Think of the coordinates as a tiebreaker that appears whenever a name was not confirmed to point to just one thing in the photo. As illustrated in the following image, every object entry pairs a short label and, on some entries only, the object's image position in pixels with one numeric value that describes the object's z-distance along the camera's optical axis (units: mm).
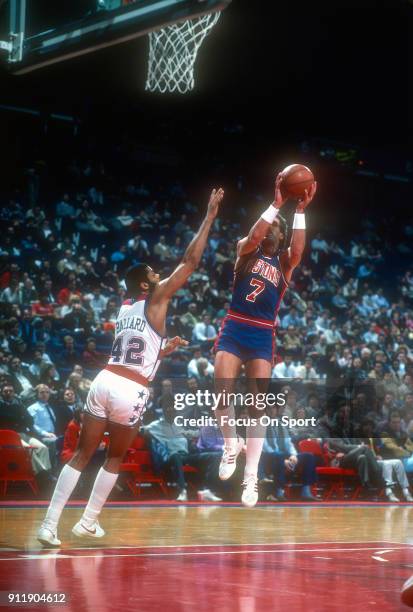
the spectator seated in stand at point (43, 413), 11942
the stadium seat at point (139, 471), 12078
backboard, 7371
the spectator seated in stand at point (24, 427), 11445
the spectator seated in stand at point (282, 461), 12742
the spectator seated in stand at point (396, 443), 13867
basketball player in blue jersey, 6906
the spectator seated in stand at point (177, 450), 12102
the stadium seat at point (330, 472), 13359
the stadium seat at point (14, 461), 11125
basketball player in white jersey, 6820
